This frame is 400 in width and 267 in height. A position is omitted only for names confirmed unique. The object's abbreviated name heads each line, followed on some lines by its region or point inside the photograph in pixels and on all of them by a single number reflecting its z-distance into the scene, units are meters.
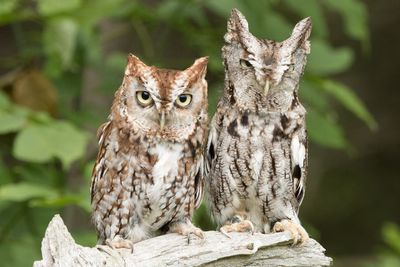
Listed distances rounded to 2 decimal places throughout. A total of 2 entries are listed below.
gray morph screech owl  6.98
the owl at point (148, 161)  6.69
